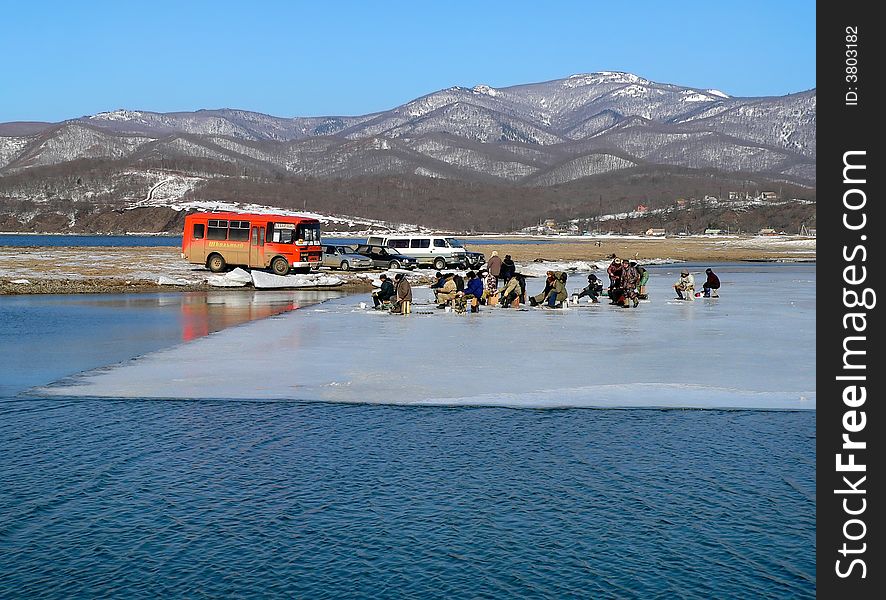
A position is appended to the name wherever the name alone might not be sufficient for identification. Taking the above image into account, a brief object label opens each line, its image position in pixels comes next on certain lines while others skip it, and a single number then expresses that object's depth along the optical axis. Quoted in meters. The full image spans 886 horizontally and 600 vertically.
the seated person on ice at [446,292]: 30.14
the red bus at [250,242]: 48.06
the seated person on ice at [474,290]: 29.92
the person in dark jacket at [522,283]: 31.81
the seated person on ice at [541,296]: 30.88
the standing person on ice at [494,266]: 33.75
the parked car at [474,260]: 59.12
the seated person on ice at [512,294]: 31.19
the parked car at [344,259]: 55.97
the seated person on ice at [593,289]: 32.53
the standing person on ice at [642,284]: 33.59
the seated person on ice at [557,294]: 30.61
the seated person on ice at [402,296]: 28.27
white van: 59.91
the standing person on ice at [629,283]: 31.22
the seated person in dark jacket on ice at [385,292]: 29.61
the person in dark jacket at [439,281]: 31.78
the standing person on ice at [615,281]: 31.61
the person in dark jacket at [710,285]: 35.22
